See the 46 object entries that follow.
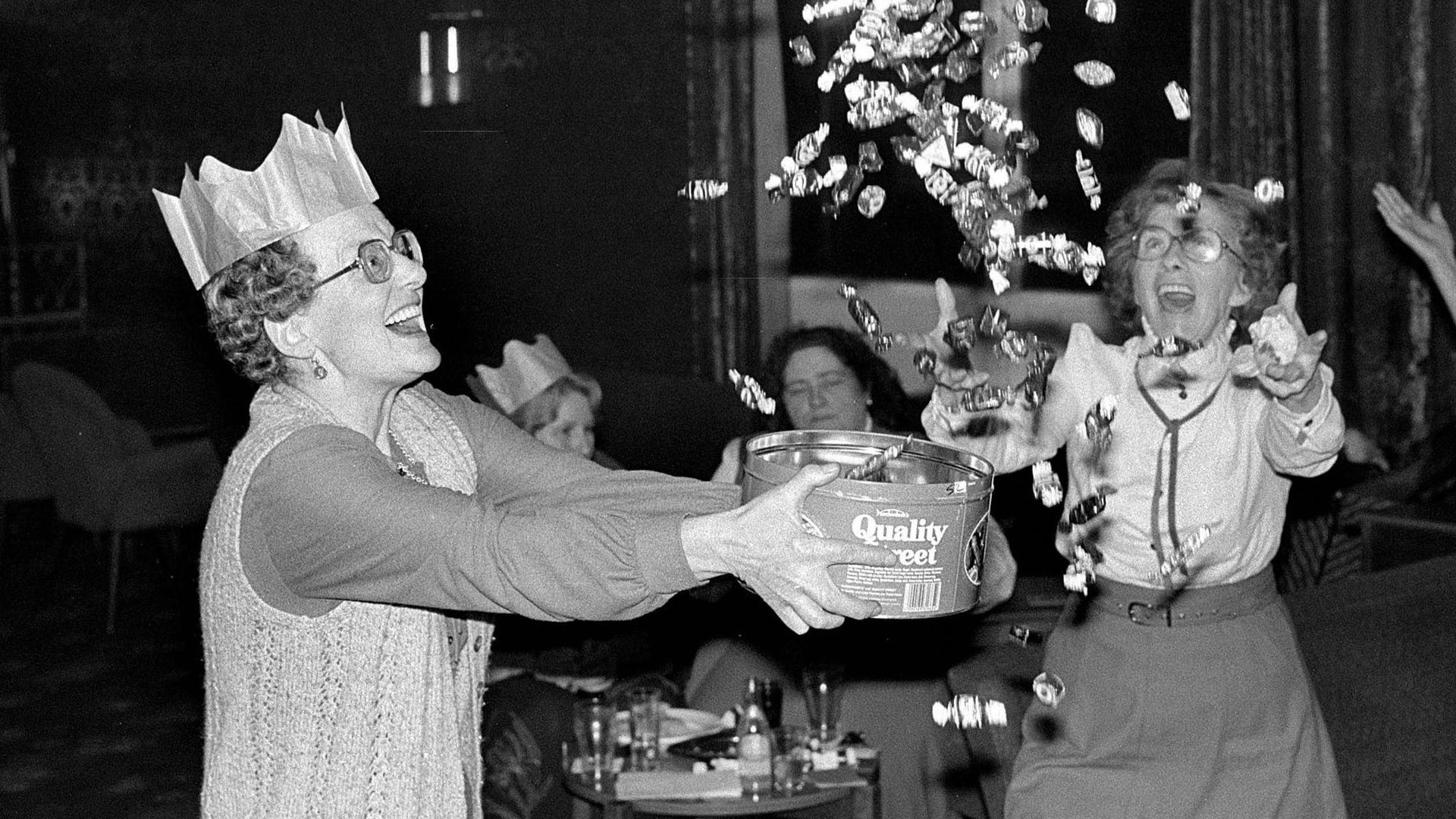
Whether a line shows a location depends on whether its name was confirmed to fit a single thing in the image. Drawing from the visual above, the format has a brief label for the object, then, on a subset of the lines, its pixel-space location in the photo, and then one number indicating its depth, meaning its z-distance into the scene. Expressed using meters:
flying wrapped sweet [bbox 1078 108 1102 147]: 4.04
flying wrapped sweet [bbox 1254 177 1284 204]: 4.26
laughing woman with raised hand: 4.61
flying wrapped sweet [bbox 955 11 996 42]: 4.00
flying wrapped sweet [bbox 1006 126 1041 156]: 3.92
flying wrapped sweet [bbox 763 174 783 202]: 3.93
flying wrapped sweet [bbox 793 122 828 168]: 4.00
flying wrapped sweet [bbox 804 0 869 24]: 3.92
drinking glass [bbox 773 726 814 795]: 5.25
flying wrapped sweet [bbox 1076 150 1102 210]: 3.98
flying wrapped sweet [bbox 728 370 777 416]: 3.99
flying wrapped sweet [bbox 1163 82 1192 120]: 4.01
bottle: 5.23
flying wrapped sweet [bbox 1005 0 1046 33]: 3.91
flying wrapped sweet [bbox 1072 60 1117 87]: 4.08
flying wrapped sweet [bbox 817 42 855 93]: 3.87
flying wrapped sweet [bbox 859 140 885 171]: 3.92
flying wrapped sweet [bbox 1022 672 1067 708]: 4.24
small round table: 5.19
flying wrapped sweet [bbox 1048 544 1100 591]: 4.00
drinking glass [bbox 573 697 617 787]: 5.30
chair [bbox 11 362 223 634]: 8.72
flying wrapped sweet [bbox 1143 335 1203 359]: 4.52
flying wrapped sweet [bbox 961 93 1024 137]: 3.91
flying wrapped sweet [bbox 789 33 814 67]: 3.95
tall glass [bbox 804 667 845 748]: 5.42
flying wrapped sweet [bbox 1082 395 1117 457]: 4.03
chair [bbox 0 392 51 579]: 9.00
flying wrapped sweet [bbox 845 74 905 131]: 3.94
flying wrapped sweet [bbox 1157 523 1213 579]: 4.56
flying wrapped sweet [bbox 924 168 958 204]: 3.89
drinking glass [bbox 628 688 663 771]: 5.36
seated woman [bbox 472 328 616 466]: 6.24
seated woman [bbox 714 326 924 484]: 5.90
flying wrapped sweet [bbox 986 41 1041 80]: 3.89
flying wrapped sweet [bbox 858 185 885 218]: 3.98
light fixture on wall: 8.02
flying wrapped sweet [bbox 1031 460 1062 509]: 3.98
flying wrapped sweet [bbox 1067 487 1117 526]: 4.17
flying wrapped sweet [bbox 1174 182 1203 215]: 4.53
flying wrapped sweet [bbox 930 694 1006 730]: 4.13
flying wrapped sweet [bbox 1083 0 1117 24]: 3.94
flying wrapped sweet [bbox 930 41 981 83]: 3.98
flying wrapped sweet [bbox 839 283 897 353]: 3.92
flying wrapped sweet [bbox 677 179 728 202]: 4.14
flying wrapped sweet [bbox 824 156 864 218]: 3.99
